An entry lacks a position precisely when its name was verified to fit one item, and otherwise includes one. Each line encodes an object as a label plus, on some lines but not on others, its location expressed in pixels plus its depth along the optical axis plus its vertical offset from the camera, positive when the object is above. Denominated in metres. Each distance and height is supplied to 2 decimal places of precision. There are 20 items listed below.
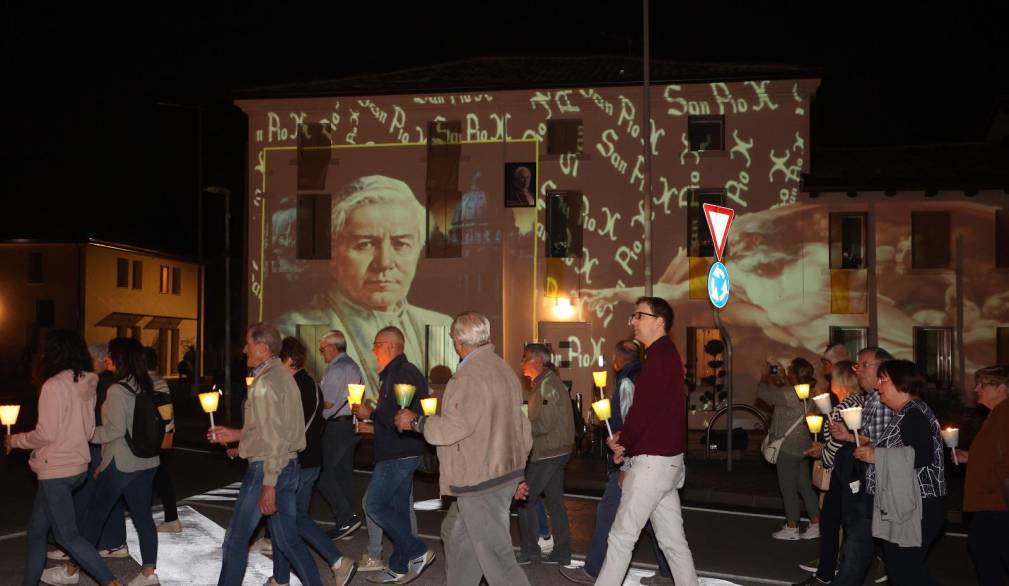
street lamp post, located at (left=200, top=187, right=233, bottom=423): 28.80 -0.83
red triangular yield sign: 14.08 +1.16
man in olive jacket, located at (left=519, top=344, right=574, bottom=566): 8.95 -1.22
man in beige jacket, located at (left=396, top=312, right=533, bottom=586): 6.22 -0.90
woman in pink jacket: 6.96 -0.99
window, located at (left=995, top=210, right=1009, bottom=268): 27.55 +1.86
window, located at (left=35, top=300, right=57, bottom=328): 50.22 -0.31
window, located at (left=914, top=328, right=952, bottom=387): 27.69 -1.13
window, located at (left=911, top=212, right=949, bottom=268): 27.77 +1.82
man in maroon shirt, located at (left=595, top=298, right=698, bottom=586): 6.56 -0.91
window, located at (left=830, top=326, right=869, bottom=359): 28.17 -0.75
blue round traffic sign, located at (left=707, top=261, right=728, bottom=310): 14.09 +0.31
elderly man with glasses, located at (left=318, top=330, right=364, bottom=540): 10.14 -1.31
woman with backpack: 7.91 -1.09
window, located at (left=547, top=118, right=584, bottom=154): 29.34 +4.81
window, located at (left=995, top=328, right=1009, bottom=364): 27.53 -0.91
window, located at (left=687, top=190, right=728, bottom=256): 28.72 +2.25
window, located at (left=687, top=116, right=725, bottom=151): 28.78 +4.84
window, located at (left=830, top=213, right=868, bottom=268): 28.30 +1.80
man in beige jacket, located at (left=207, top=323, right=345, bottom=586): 6.73 -0.99
